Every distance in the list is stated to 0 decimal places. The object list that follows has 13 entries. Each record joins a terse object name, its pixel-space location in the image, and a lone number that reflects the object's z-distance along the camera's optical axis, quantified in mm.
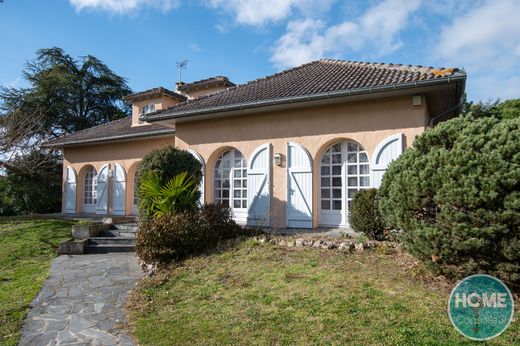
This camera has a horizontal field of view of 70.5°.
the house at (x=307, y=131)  8977
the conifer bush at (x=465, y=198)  4191
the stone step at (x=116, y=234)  10225
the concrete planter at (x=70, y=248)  9070
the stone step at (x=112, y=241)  9602
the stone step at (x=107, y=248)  9289
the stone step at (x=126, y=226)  10615
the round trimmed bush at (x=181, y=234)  7227
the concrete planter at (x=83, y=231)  10000
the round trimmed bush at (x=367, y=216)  7480
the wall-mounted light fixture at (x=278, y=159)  10375
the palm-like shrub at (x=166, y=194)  8320
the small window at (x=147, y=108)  16891
